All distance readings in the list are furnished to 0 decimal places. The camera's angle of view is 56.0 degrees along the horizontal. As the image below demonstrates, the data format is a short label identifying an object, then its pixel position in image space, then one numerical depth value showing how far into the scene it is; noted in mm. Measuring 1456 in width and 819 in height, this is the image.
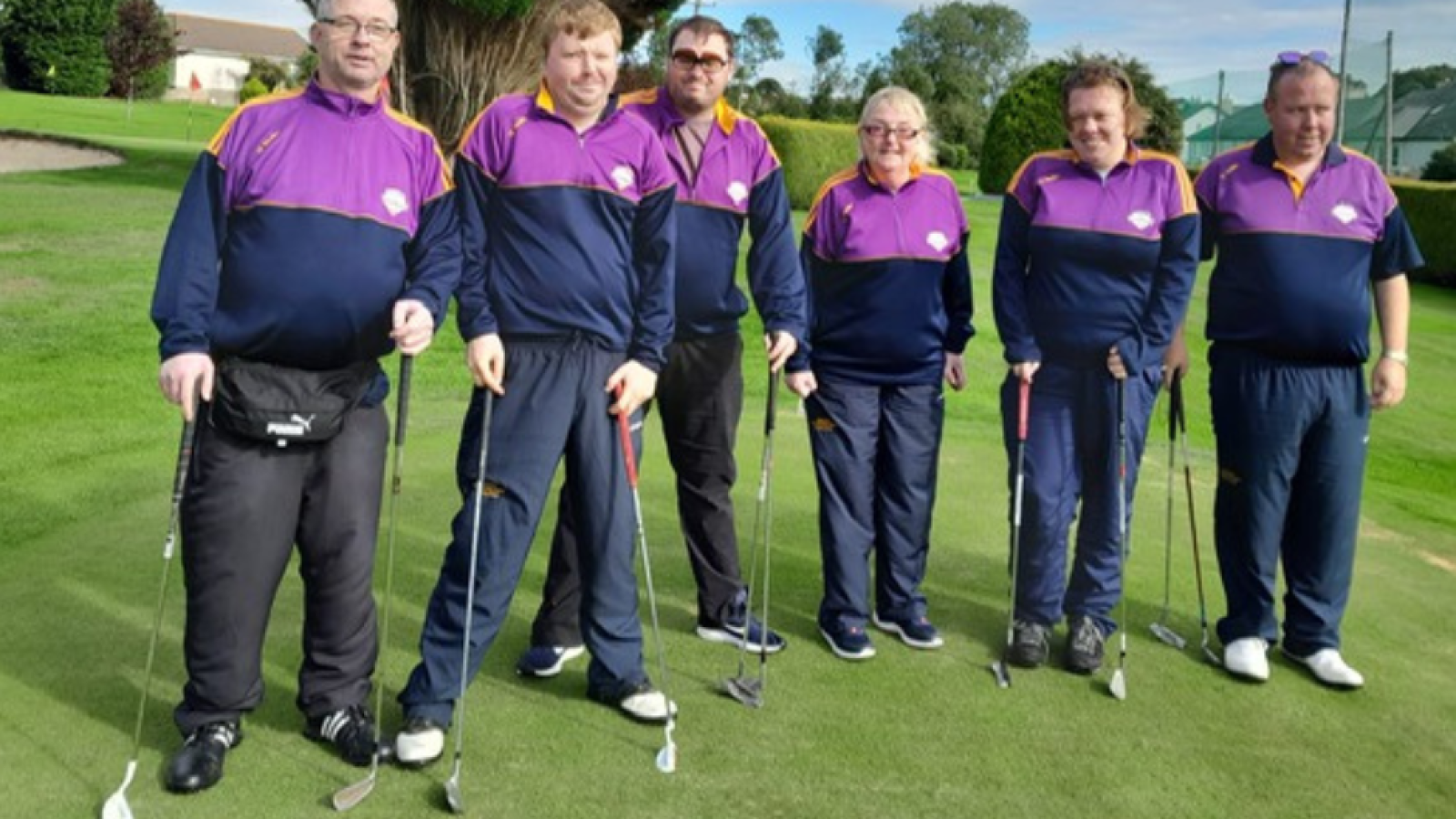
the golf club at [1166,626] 4727
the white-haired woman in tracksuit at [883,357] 4461
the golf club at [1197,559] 4582
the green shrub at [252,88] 41041
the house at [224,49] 96625
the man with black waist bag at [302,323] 3242
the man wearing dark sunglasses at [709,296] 4262
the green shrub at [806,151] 30641
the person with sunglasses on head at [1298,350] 4426
